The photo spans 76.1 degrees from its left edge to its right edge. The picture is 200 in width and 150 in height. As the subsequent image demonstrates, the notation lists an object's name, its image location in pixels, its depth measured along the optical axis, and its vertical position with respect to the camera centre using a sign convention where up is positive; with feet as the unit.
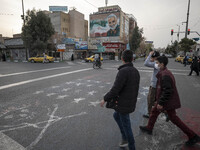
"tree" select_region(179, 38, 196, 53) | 117.27 +13.90
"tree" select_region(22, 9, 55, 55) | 85.10 +19.13
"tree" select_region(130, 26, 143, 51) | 144.77 +22.88
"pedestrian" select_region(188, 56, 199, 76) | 33.40 -1.57
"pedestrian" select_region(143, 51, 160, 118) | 10.80 -1.68
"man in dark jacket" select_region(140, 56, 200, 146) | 7.69 -2.35
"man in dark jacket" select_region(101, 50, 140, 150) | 6.76 -1.77
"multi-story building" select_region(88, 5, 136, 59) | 136.39 +33.24
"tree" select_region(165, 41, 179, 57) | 239.38 +19.36
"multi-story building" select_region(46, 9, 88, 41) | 173.78 +51.53
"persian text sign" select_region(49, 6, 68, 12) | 183.83 +72.48
